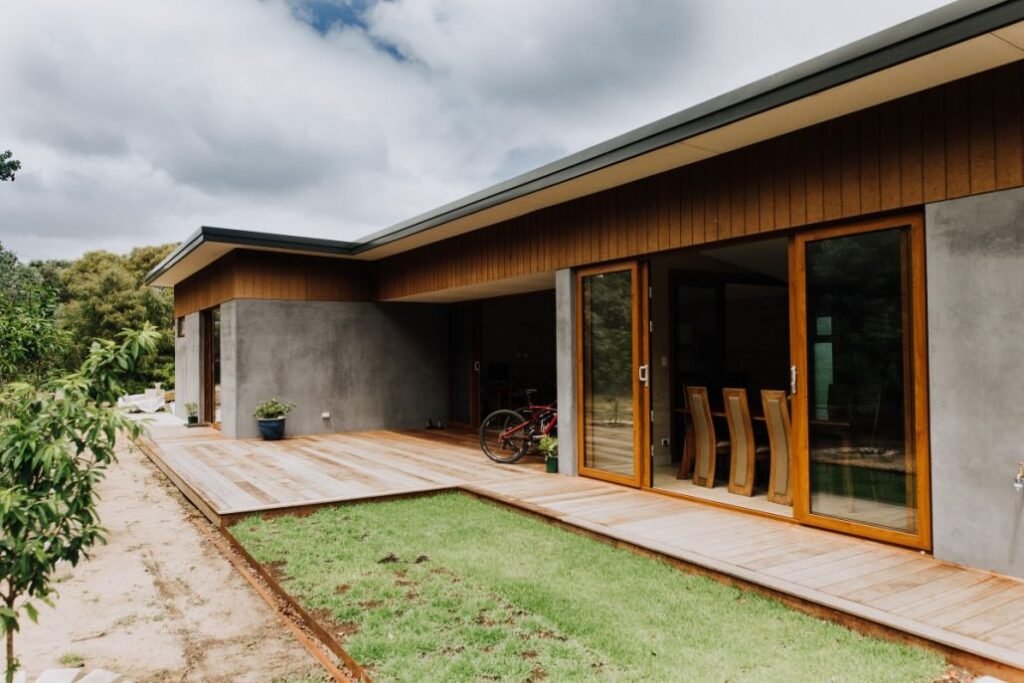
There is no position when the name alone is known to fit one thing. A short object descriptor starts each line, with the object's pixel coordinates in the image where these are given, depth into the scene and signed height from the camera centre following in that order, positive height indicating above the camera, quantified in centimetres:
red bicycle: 728 -92
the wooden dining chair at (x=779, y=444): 493 -77
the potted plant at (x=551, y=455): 661 -111
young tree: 188 -31
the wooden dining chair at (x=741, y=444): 528 -82
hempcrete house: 338 +56
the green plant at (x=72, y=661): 290 -143
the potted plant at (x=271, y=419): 952 -99
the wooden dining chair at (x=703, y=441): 567 -85
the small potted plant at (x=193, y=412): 1216 -111
